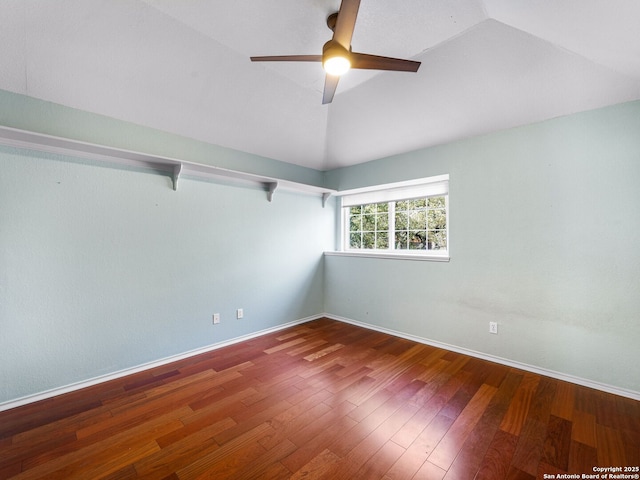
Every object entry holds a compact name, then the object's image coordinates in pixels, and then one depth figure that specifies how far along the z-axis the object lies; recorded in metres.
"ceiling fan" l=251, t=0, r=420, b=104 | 1.34
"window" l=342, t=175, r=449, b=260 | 3.43
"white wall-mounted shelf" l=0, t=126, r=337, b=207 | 1.97
